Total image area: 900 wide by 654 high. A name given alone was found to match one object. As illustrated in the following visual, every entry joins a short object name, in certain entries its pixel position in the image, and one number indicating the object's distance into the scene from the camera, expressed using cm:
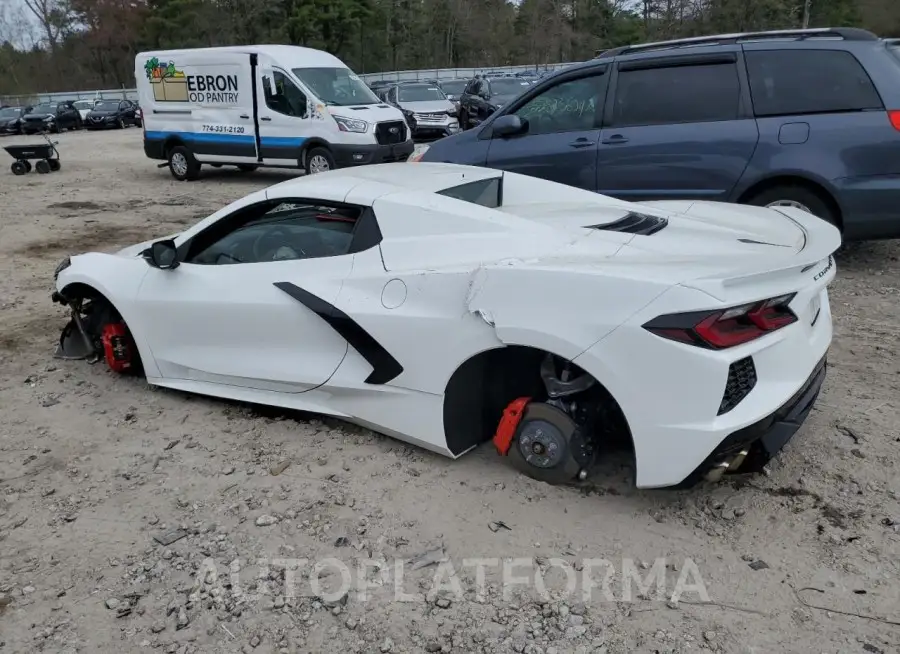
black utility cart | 1622
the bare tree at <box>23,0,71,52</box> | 6016
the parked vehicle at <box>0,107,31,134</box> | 3091
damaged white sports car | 273
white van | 1290
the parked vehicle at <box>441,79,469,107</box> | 2375
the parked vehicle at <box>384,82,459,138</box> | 1912
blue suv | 575
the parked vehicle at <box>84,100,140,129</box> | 3306
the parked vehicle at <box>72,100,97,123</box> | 3359
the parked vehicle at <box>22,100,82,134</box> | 3117
